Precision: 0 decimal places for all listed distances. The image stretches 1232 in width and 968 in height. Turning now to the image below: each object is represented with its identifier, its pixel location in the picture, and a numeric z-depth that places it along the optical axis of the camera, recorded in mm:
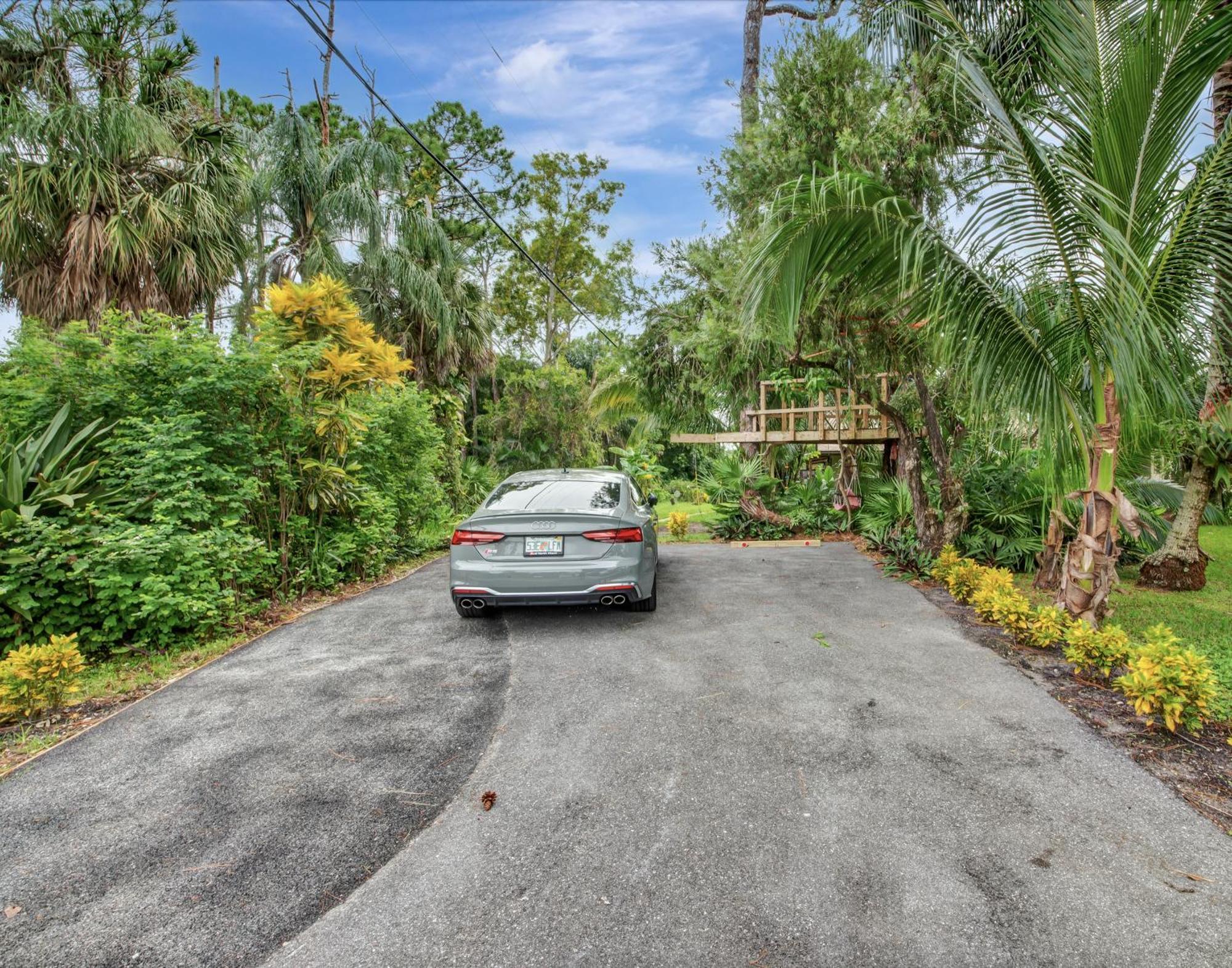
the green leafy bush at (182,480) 4680
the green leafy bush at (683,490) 28188
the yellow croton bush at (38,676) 3748
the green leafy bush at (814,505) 14172
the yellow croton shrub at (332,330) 6766
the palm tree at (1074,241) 4059
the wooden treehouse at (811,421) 12969
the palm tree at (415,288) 14141
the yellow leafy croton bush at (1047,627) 5070
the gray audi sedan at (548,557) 5492
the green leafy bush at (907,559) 8570
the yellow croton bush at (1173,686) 3521
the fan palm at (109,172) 9172
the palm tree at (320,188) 12773
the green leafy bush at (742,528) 13922
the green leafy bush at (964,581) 6957
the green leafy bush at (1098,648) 4367
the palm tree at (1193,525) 7109
